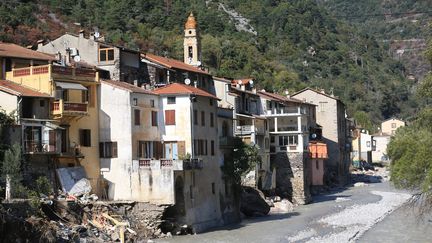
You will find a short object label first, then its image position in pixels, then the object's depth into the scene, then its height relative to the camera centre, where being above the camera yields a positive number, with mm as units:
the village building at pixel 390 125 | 175250 +7108
